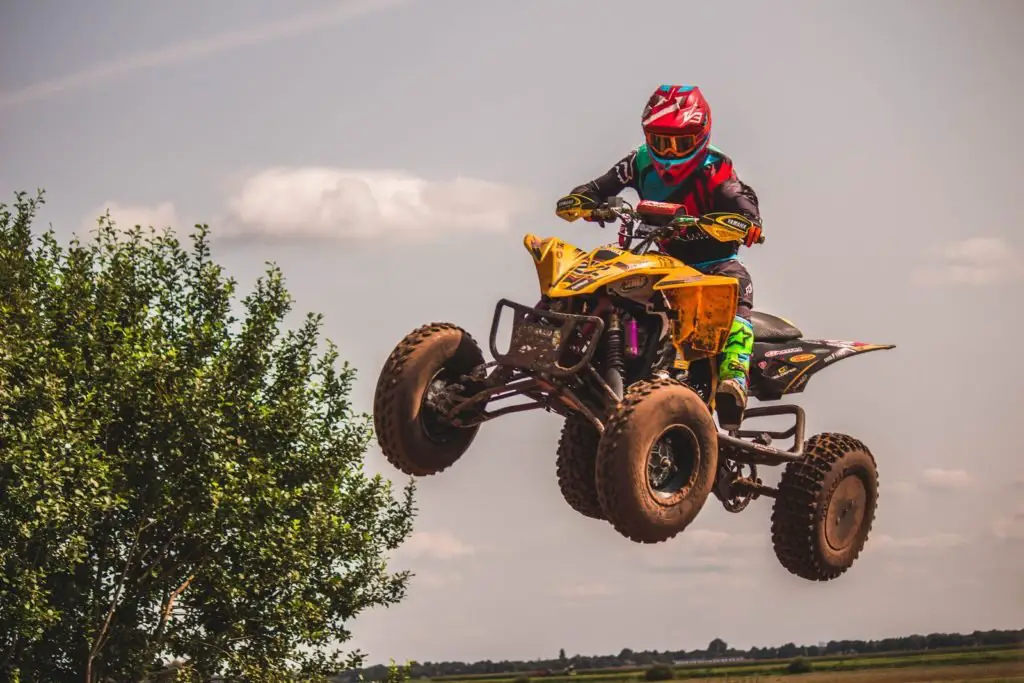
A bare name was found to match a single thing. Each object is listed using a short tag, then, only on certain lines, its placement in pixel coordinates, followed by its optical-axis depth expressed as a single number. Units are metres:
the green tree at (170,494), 37.81
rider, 18.56
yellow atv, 16.92
